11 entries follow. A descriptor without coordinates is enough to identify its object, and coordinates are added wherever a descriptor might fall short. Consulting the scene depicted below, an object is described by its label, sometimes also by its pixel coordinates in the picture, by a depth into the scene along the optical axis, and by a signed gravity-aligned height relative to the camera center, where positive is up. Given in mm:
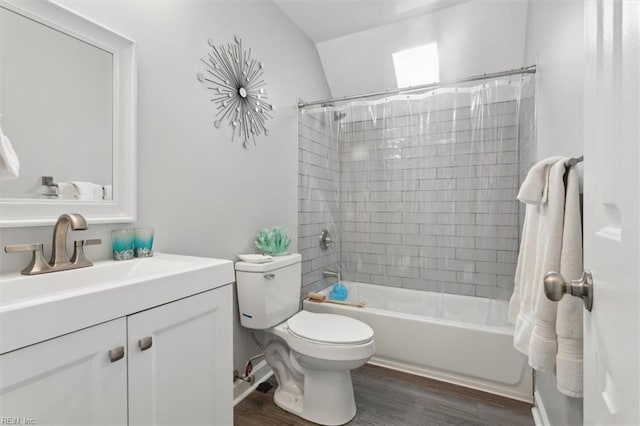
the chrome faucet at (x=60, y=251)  1009 -136
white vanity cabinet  694 -433
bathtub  1915 -829
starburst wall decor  1775 +752
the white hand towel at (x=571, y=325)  939 -334
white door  395 +7
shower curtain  2230 +218
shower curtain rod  1967 +902
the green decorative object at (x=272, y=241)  2016 -189
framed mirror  1046 +363
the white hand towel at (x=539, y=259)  1042 -166
